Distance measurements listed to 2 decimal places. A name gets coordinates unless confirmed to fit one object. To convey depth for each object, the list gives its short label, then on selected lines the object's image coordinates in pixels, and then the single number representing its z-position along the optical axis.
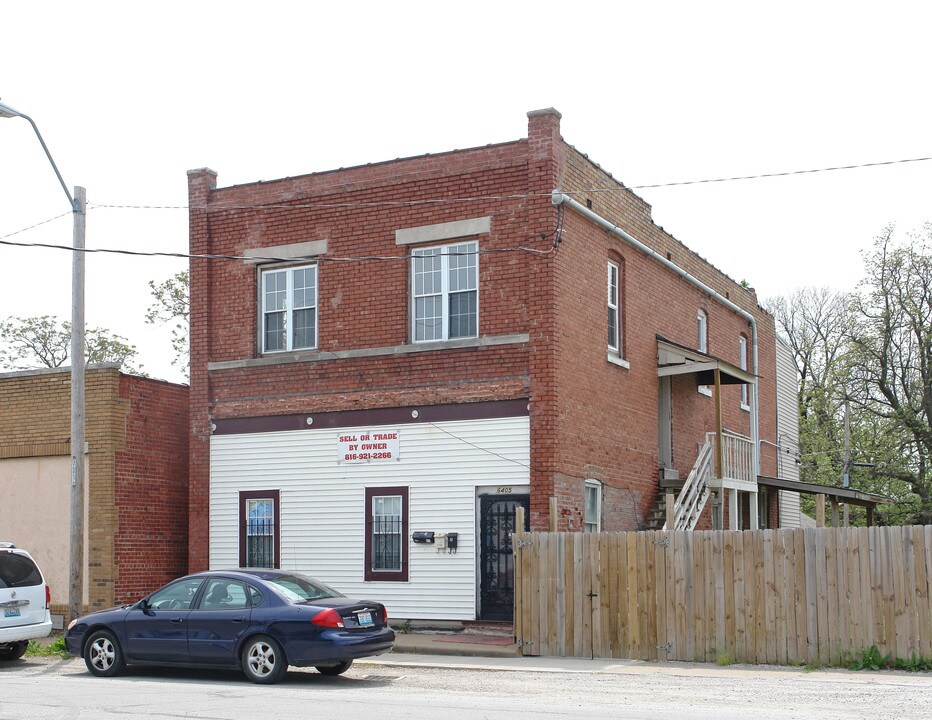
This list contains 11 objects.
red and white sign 19.55
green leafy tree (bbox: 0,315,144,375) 47.62
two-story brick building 18.67
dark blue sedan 13.58
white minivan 16.33
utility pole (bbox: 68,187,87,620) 17.92
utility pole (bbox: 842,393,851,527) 40.12
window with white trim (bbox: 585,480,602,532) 19.72
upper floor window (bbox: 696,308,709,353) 25.89
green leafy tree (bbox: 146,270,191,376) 42.12
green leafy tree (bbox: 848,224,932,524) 37.38
